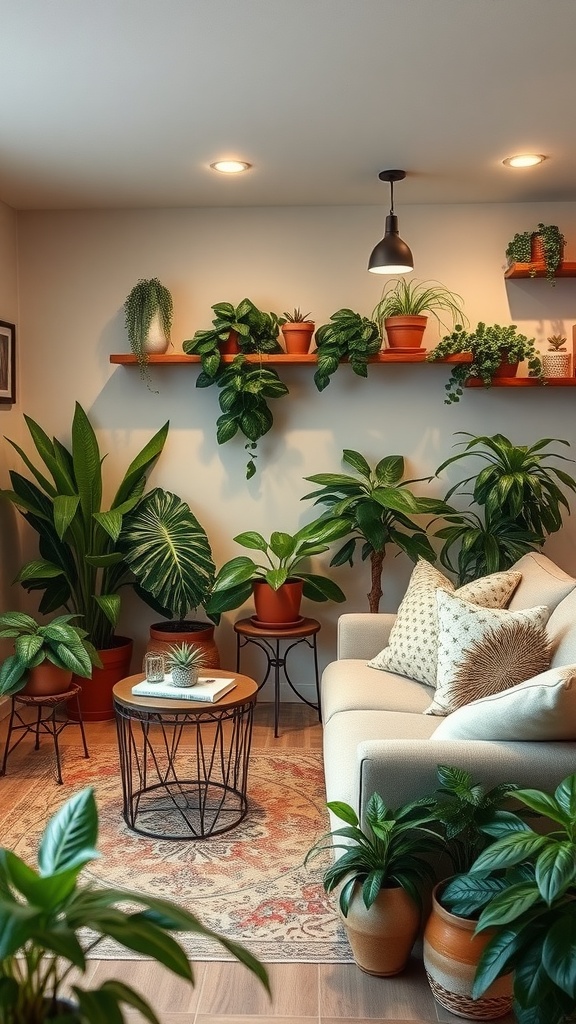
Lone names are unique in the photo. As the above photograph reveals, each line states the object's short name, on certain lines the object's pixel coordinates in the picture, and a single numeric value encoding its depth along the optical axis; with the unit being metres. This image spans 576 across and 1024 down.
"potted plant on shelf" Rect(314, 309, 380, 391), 4.48
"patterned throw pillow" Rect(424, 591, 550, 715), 2.90
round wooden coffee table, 3.20
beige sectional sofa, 2.40
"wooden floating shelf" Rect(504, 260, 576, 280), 4.48
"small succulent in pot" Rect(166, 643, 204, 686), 3.27
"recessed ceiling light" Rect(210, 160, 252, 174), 3.99
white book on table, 3.19
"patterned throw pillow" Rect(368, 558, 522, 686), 3.49
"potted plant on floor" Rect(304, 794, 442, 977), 2.34
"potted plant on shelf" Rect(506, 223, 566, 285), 4.47
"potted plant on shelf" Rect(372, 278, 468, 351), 4.55
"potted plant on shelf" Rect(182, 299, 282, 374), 4.56
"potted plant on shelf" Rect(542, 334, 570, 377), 4.55
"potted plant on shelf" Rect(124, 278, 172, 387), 4.66
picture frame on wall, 4.66
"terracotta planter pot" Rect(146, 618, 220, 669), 4.52
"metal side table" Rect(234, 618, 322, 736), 4.38
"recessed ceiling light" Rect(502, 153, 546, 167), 3.92
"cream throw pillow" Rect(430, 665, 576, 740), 2.31
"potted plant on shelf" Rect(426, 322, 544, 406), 4.46
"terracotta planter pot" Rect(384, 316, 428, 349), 4.52
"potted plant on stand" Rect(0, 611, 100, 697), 3.70
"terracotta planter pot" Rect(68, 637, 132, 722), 4.62
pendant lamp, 4.14
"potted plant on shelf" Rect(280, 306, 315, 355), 4.61
